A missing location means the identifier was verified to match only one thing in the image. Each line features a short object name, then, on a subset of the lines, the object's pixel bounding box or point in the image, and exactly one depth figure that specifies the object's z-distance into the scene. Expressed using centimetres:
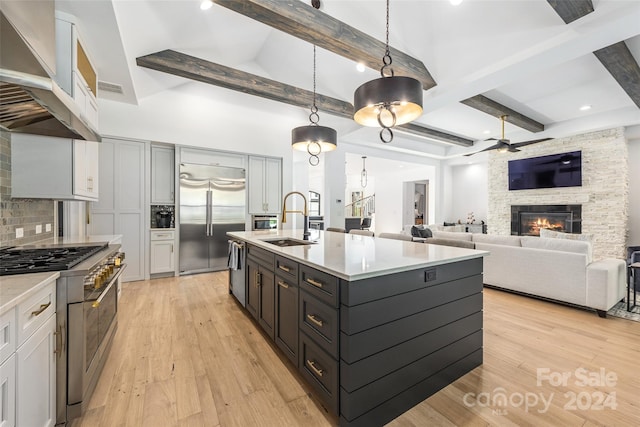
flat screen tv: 596
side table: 307
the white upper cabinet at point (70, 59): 222
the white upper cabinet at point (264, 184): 550
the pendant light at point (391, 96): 165
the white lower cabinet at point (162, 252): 458
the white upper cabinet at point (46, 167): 210
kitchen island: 143
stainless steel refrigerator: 480
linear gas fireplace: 598
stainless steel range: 146
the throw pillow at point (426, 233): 543
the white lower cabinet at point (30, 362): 103
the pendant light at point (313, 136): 272
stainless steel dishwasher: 306
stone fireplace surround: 532
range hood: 121
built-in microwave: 557
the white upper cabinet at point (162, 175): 466
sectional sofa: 301
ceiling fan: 451
